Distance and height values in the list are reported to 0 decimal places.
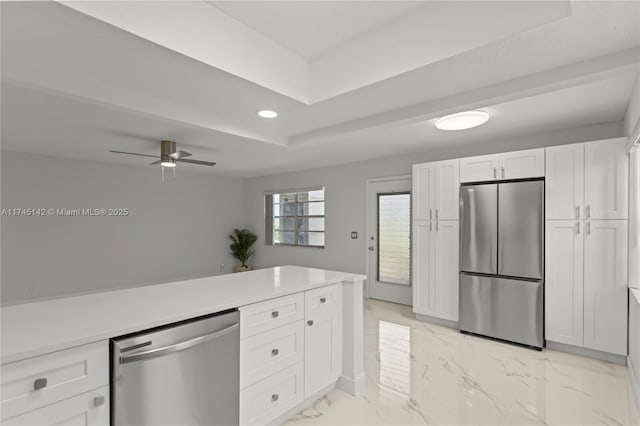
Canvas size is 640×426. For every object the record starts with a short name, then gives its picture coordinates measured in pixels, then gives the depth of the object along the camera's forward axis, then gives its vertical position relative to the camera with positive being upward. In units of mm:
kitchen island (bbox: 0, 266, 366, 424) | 1105 -504
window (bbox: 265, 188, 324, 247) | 6363 -137
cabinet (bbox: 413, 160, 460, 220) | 3932 +274
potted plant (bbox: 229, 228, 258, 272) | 7301 -803
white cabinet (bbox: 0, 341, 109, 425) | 1070 -638
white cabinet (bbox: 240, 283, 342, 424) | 1826 -901
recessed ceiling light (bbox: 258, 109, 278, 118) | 3129 +983
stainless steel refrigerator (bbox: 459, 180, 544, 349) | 3330 -542
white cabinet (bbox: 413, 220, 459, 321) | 3939 -737
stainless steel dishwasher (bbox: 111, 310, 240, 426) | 1326 -762
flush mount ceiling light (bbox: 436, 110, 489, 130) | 2896 +862
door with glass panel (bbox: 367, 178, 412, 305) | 5039 -468
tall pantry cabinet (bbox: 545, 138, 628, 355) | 2924 -327
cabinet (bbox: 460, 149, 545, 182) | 3379 +509
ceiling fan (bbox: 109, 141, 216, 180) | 4037 +701
